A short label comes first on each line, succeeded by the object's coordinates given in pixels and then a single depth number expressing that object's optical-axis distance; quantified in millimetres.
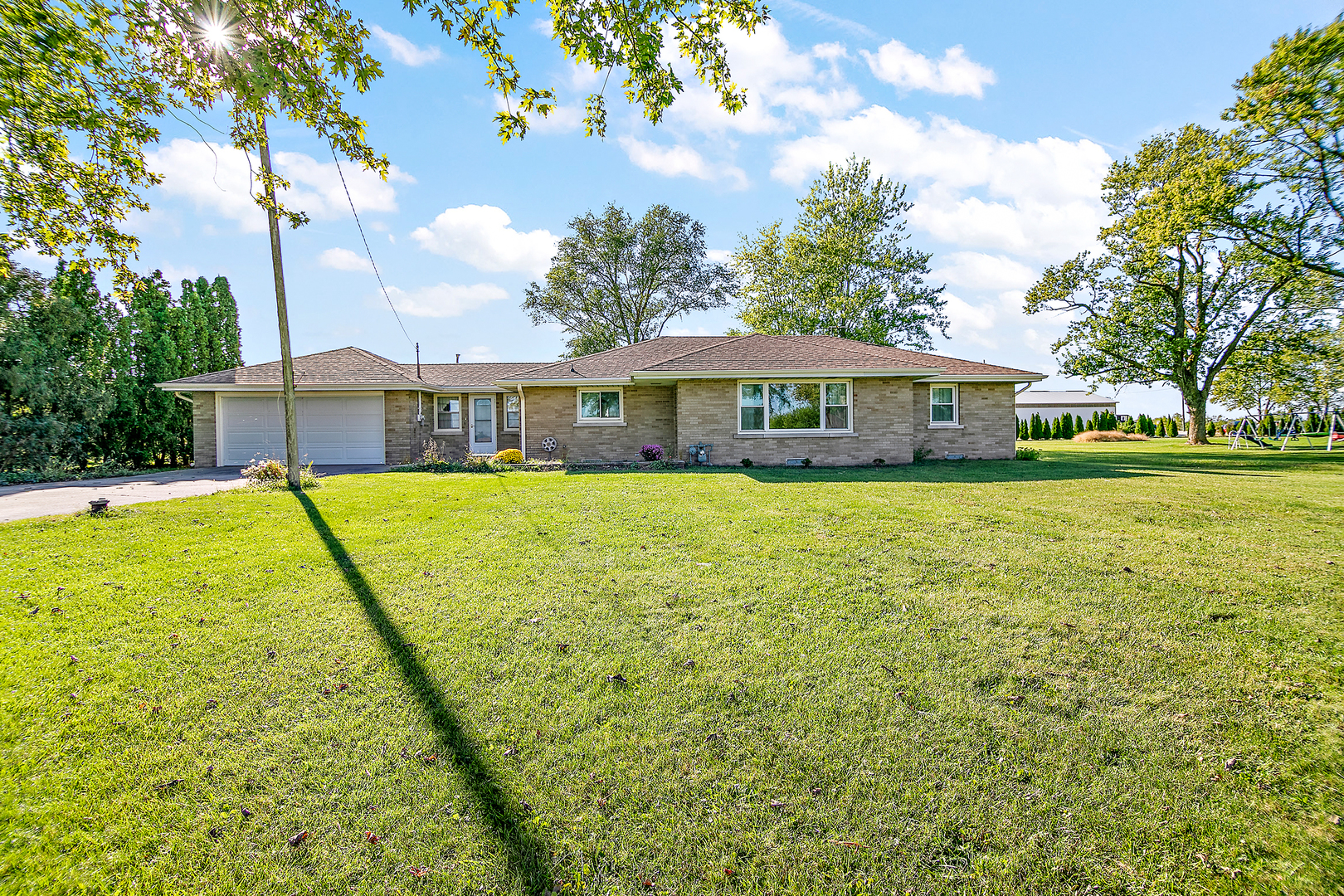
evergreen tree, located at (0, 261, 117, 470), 13859
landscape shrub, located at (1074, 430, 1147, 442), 34531
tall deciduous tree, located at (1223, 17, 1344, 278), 13516
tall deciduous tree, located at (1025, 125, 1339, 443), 22812
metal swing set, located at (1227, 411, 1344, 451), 21972
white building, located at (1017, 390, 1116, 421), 49681
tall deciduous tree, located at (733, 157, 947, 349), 29062
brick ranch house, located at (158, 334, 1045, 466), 15469
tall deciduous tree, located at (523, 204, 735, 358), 32781
